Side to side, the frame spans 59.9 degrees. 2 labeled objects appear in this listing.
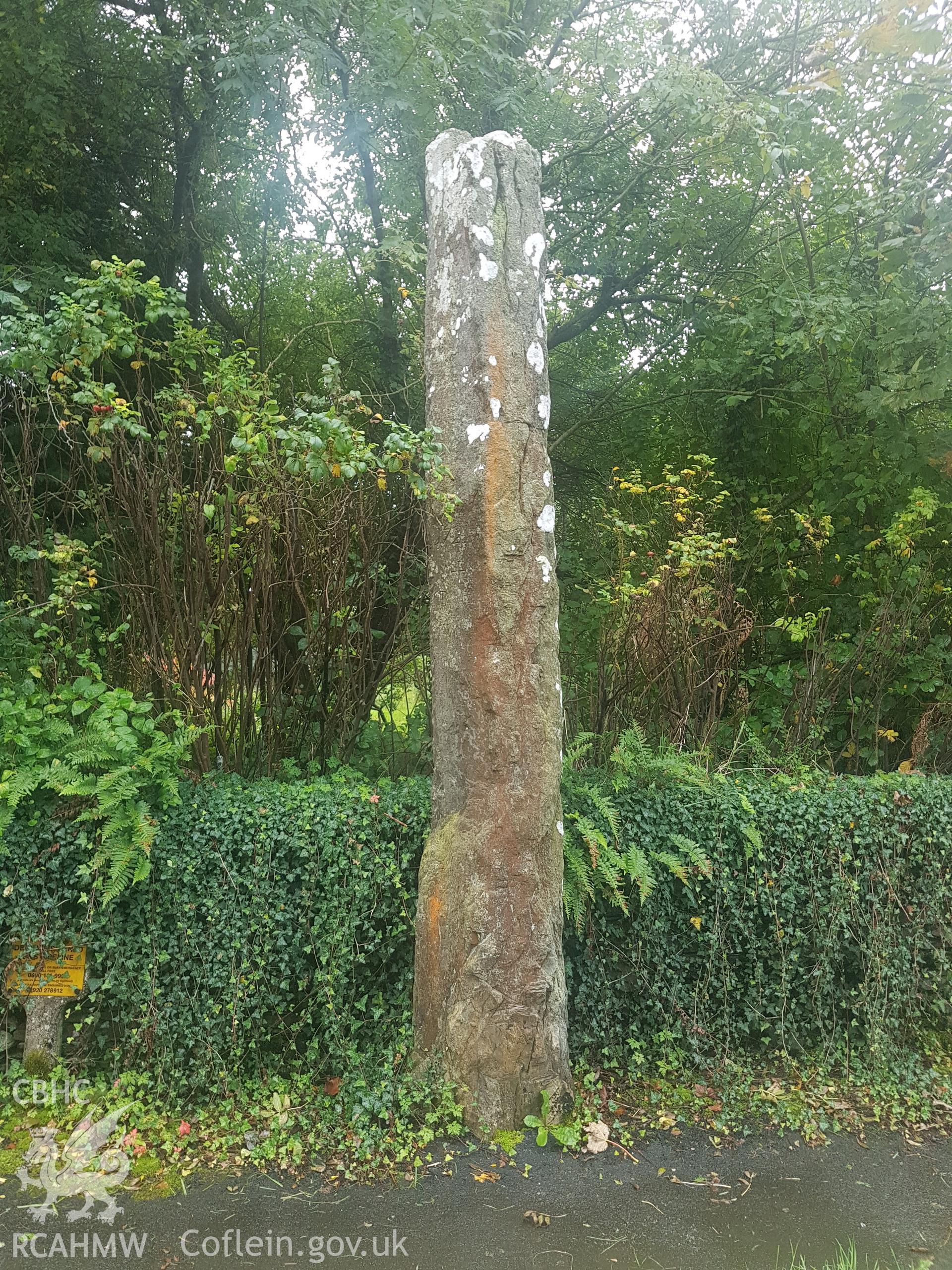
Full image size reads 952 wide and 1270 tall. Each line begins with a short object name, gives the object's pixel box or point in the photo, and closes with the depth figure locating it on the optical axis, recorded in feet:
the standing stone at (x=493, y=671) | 11.99
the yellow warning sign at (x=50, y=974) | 12.68
